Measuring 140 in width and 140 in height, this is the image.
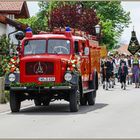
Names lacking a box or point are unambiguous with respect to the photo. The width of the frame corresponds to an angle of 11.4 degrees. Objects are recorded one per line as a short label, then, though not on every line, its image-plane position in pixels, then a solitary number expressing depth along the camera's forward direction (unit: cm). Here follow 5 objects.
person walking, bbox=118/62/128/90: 3634
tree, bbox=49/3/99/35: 6339
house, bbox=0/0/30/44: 4141
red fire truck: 2036
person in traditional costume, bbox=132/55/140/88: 3869
